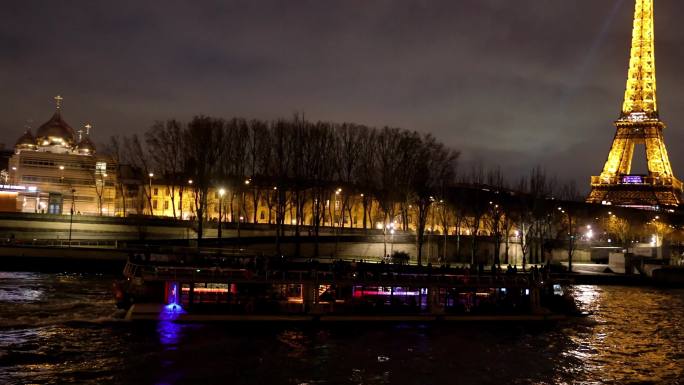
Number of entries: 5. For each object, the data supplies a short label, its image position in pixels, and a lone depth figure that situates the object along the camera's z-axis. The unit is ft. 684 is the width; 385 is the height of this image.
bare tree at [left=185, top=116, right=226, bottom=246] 234.79
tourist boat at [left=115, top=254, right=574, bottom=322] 117.70
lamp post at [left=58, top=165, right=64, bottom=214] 310.57
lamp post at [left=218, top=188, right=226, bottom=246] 233.31
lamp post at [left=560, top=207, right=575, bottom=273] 250.98
